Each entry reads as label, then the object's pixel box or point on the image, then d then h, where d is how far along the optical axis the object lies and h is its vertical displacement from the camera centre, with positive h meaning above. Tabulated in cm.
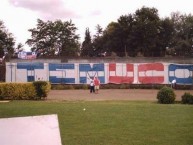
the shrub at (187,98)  1981 -90
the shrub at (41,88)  2334 -35
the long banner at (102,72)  3500 +103
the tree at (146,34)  6688 +920
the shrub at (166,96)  1978 -77
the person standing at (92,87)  3064 -39
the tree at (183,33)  7044 +1059
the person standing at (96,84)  3055 -13
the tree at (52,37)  8150 +1074
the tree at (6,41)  7184 +857
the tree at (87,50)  8749 +830
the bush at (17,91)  2341 -55
